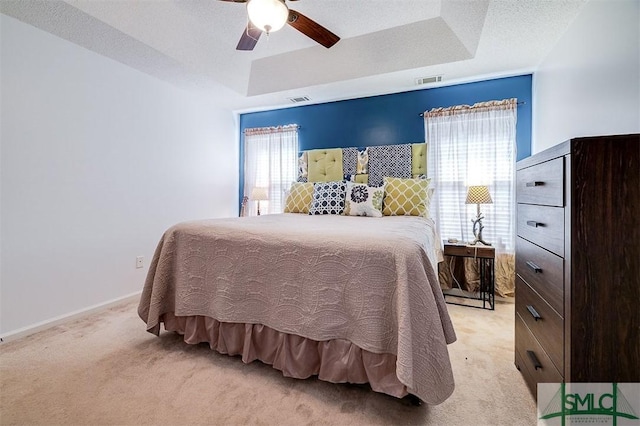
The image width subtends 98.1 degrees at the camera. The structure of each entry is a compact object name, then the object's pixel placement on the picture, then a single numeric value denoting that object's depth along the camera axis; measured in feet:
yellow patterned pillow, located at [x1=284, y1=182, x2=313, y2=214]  10.73
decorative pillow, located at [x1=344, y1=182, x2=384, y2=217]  9.35
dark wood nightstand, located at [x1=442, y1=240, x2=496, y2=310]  8.84
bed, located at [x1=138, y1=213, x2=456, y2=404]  4.05
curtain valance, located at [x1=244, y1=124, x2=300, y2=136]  13.37
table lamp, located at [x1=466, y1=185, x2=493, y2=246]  9.09
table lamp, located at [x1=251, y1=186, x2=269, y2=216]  13.25
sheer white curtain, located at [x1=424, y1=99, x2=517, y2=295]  9.82
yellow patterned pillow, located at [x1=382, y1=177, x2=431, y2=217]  9.27
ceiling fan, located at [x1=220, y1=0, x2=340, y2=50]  5.48
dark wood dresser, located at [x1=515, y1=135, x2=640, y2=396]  3.00
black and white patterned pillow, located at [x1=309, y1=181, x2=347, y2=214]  9.96
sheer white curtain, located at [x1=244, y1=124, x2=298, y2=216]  13.50
